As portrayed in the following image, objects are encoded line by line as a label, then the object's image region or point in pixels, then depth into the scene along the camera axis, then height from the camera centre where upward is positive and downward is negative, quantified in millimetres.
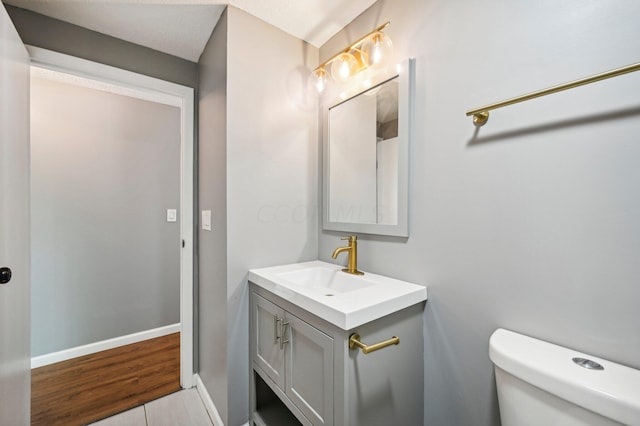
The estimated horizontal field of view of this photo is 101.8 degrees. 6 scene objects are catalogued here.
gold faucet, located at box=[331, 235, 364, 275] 1332 -230
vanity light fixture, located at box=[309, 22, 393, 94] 1212 +781
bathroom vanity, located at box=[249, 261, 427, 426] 843 -523
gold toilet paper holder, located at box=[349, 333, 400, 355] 801 -423
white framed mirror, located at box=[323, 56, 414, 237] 1173 +272
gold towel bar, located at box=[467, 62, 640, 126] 611 +335
